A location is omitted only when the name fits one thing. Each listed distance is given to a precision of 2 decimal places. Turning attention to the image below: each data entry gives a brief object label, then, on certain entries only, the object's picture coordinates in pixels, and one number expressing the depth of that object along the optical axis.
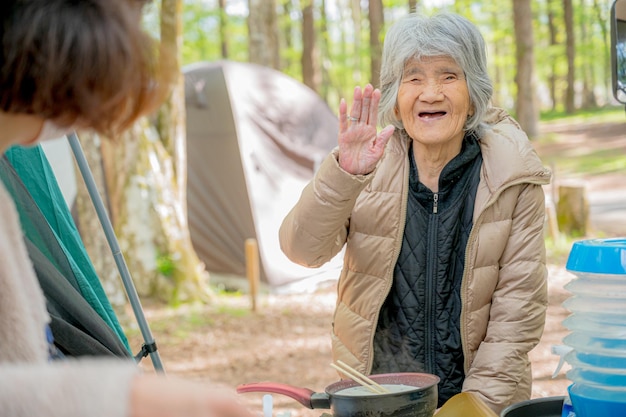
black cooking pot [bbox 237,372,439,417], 1.41
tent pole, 2.32
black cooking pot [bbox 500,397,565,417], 1.53
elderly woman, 2.01
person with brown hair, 0.72
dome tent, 8.09
